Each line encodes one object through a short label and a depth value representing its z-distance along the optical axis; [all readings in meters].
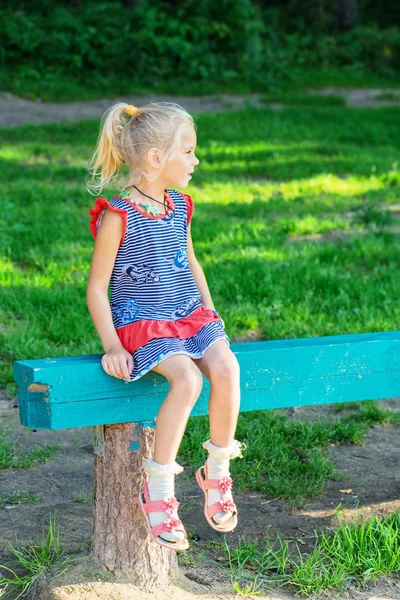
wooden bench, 5.00
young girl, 5.01
